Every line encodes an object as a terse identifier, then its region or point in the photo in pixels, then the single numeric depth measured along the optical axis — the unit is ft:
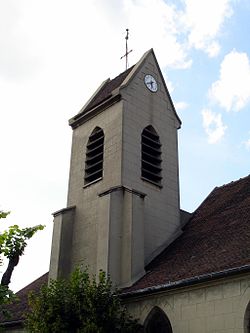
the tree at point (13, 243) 44.75
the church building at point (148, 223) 46.29
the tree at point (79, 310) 47.24
